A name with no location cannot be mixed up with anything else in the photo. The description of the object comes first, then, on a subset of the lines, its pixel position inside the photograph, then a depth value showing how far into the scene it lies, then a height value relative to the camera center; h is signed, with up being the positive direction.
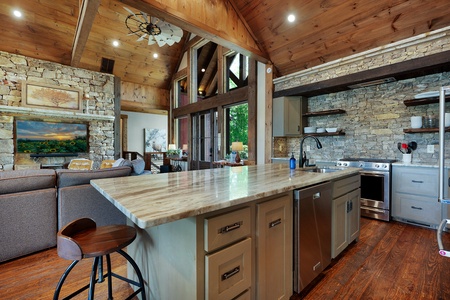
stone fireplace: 5.73 +1.24
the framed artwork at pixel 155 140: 10.49 +0.39
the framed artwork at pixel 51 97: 5.91 +1.48
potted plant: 8.53 -0.20
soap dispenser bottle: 2.60 -0.18
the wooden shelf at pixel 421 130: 3.15 +0.27
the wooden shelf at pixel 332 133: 4.29 +0.29
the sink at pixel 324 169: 2.66 -0.27
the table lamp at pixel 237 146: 5.40 +0.05
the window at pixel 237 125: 6.23 +0.67
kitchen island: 1.04 -0.48
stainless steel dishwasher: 1.65 -0.70
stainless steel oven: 3.39 -0.64
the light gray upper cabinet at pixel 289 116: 4.77 +0.71
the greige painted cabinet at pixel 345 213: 2.11 -0.69
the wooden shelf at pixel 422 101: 3.20 +0.71
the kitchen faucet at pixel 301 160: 2.69 -0.16
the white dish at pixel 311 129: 4.67 +0.40
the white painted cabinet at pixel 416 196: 3.03 -0.71
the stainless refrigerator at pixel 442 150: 1.33 -0.02
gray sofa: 2.20 -0.64
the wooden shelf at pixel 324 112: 4.28 +0.72
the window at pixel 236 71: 6.07 +2.26
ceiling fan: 4.15 +2.29
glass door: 7.09 +0.28
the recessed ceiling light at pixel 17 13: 5.20 +3.27
